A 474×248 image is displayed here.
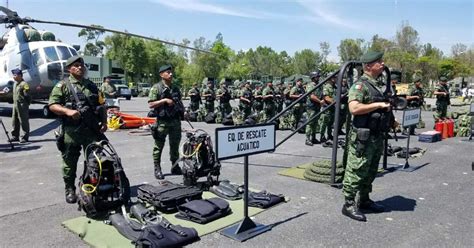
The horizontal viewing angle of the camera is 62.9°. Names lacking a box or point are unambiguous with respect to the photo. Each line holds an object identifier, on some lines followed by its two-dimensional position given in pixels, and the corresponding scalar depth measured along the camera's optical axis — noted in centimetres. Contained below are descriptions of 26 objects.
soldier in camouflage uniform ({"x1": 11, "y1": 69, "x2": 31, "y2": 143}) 991
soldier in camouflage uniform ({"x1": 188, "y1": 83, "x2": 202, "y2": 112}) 1606
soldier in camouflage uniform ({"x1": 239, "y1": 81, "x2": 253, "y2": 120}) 1423
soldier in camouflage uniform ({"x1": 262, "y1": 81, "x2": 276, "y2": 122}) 1388
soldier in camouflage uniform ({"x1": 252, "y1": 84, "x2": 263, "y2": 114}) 1440
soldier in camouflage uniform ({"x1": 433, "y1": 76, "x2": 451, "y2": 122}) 1223
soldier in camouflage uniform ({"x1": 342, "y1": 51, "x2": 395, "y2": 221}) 461
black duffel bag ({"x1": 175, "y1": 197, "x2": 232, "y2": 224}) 450
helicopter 1391
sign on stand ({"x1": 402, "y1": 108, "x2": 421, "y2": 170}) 710
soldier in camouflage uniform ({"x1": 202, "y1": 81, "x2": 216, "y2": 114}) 1538
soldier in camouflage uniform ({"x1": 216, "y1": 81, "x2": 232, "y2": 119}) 1488
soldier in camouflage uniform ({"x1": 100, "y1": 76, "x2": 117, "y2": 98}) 1417
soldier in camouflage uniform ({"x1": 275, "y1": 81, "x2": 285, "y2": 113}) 1538
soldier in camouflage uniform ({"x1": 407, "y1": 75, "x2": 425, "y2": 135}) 1208
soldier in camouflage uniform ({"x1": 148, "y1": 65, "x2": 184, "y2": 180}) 643
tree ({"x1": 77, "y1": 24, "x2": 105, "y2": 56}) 7506
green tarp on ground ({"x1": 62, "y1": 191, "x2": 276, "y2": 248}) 393
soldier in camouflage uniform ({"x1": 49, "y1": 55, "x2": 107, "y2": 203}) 494
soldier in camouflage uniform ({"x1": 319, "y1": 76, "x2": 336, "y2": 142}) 1026
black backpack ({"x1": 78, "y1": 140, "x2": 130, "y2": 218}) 453
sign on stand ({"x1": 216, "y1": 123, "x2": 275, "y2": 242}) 398
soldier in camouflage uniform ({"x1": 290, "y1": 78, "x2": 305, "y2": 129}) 1289
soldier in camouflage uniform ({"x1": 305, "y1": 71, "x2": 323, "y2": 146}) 1019
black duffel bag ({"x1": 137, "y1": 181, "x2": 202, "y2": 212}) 477
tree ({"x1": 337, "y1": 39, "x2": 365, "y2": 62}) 6481
